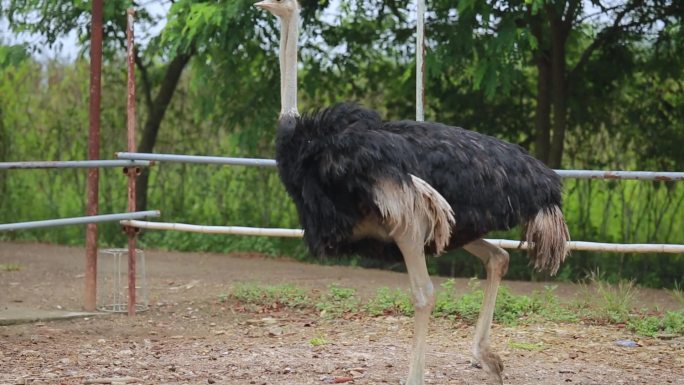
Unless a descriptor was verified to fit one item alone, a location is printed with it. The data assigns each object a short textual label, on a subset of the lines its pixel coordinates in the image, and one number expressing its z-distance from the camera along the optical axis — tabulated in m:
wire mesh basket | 14.15
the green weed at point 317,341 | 11.82
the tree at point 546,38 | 15.83
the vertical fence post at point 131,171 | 13.61
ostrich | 9.30
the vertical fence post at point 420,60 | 12.72
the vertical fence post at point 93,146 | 13.85
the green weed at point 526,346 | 11.67
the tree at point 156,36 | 16.03
